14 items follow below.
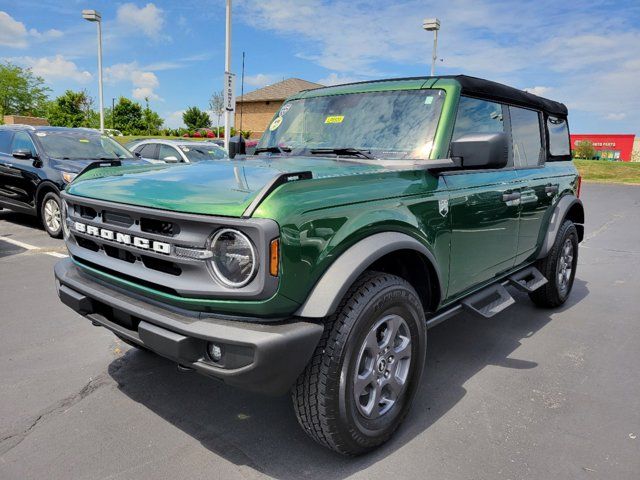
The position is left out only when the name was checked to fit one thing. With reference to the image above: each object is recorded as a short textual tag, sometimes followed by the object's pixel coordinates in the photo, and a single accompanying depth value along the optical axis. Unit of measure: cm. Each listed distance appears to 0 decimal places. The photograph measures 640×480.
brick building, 4716
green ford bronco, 208
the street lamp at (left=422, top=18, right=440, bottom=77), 2039
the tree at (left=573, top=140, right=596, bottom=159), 4909
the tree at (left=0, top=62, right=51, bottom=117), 4969
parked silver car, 1145
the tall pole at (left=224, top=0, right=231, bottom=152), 1417
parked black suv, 804
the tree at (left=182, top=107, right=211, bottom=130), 5925
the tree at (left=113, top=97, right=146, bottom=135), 5291
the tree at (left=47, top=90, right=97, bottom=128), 4688
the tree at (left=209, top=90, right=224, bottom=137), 5781
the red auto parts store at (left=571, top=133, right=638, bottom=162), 5375
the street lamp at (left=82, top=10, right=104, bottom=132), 2393
